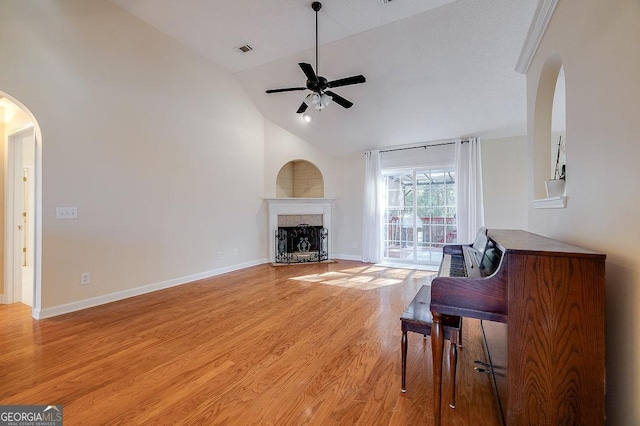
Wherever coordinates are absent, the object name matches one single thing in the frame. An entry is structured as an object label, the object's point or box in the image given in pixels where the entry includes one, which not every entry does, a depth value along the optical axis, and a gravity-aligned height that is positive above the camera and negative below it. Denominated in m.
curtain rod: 5.06 +1.36
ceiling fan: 3.14 +1.53
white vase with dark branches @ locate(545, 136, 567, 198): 1.83 +0.18
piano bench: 1.59 -0.69
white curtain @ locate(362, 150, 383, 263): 5.83 +0.10
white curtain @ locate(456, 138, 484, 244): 4.89 +0.42
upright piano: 1.07 -0.47
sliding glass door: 5.40 -0.01
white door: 3.33 +0.11
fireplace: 5.96 -0.33
